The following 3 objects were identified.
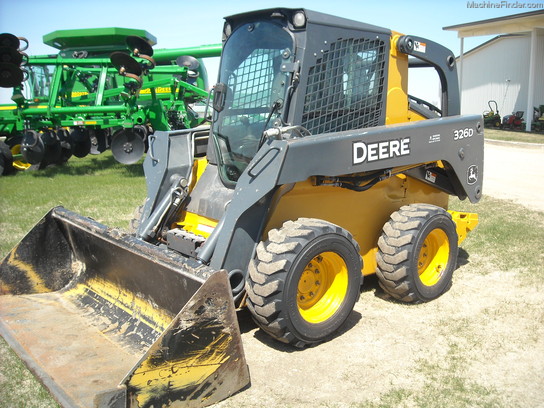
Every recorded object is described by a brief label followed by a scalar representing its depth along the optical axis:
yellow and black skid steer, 3.02
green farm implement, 10.78
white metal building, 19.64
